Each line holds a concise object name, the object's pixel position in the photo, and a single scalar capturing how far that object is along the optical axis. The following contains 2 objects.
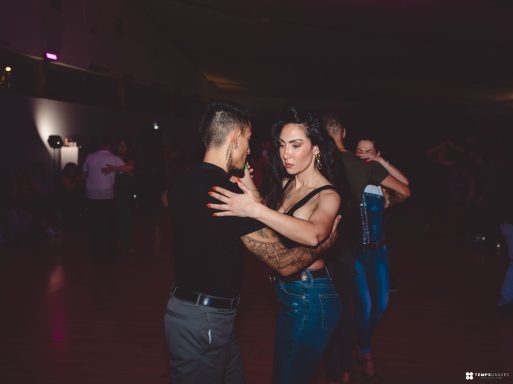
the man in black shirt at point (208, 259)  1.67
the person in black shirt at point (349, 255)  2.79
